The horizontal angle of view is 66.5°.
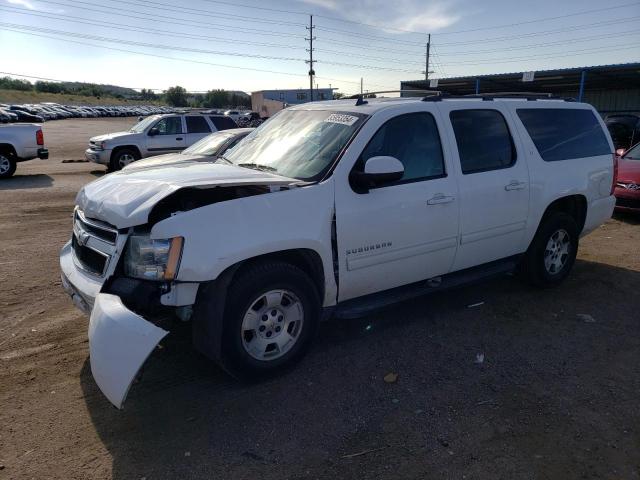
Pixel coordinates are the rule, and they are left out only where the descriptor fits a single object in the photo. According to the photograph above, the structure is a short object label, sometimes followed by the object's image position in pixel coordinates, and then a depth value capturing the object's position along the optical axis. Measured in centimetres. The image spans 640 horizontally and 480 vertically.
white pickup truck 1396
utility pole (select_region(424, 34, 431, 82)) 6200
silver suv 1473
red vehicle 871
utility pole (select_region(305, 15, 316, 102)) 6975
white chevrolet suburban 306
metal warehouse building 2473
